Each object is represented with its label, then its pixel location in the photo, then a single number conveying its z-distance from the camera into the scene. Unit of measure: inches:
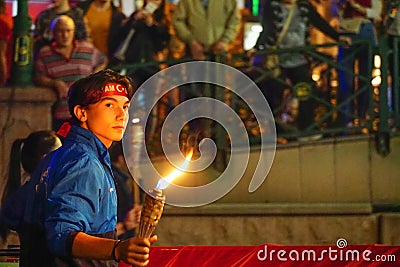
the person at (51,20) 420.8
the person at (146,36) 424.2
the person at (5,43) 430.0
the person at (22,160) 227.6
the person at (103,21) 422.9
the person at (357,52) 422.6
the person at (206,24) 418.3
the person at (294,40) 421.4
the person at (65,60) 417.4
